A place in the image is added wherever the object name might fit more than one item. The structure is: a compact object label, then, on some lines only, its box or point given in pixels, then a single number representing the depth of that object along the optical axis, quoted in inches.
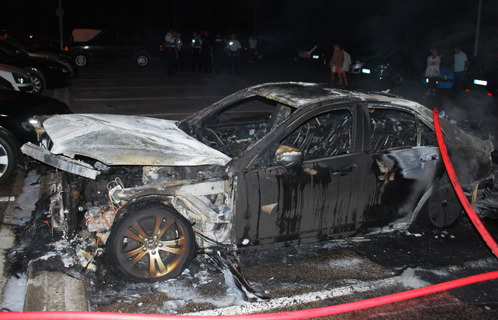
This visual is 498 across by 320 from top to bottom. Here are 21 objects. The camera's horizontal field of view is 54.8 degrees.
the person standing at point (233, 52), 713.6
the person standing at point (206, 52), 716.0
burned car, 156.9
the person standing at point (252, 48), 987.3
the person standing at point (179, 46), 689.0
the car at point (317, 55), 818.2
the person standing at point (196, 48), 715.4
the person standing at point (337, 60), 567.8
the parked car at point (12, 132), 238.4
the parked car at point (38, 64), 497.4
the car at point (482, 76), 480.7
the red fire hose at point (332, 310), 132.4
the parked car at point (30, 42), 579.5
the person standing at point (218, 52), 713.8
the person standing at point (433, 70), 577.9
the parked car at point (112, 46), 792.9
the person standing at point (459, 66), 567.8
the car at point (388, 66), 684.1
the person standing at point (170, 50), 676.7
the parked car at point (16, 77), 419.6
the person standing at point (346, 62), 567.8
